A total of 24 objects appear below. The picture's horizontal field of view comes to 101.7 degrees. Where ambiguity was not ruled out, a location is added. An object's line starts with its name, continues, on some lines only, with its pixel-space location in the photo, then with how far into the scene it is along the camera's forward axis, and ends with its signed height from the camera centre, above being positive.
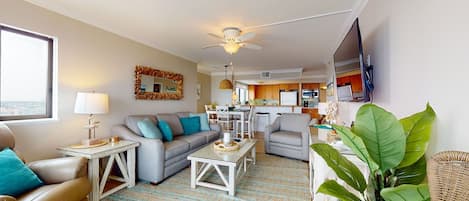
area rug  2.31 -1.13
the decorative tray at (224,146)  2.78 -0.65
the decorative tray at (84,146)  2.30 -0.52
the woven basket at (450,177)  0.60 -0.25
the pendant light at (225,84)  5.84 +0.58
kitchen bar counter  6.80 -0.31
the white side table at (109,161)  2.11 -0.72
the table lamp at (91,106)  2.30 -0.02
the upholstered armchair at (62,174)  1.56 -0.62
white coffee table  2.34 -0.74
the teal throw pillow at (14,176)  1.39 -0.55
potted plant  0.78 -0.21
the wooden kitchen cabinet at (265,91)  10.43 +0.63
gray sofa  2.64 -0.73
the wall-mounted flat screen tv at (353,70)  1.49 +0.29
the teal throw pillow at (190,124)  3.98 -0.46
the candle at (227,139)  2.89 -0.55
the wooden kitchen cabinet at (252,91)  10.77 +0.66
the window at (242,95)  9.52 +0.43
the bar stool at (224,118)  5.91 -0.48
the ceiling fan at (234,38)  2.83 +0.98
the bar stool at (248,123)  5.80 -0.66
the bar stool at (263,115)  6.86 -0.45
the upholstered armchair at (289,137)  3.65 -0.69
